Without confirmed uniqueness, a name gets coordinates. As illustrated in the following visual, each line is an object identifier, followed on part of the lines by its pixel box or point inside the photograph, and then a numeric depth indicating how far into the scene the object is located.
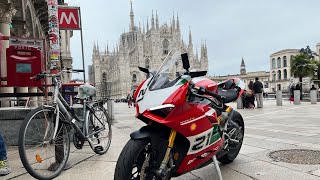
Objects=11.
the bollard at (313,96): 14.64
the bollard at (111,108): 8.59
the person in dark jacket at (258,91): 12.17
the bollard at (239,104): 12.30
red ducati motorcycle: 1.84
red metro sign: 5.38
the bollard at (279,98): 13.64
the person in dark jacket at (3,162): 2.63
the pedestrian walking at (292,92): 16.44
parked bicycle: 2.32
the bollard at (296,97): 14.15
